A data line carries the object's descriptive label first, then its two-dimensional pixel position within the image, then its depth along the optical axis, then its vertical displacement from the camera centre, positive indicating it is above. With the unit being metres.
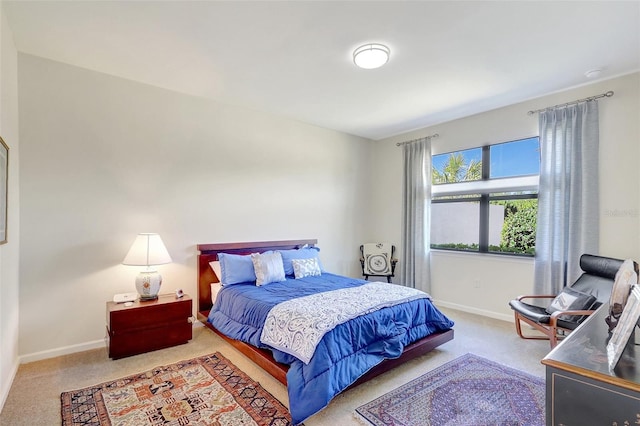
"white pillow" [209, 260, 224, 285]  3.67 -0.65
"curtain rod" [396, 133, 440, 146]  4.82 +1.24
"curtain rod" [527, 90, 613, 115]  3.24 +1.29
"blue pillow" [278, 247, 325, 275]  3.99 -0.56
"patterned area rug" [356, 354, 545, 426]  2.04 -1.36
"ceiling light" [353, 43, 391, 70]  2.64 +1.41
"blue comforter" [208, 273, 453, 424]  2.05 -1.02
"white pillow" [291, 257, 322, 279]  3.90 -0.69
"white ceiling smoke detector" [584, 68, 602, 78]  3.04 +1.45
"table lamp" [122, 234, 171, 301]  3.04 -0.45
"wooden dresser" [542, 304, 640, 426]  1.09 -0.64
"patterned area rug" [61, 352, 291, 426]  2.00 -1.35
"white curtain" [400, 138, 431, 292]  4.82 +0.02
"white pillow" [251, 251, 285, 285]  3.55 -0.63
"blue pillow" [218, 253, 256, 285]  3.52 -0.65
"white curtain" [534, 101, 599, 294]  3.31 +0.24
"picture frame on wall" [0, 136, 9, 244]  2.17 +0.18
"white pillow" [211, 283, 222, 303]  3.57 -0.90
